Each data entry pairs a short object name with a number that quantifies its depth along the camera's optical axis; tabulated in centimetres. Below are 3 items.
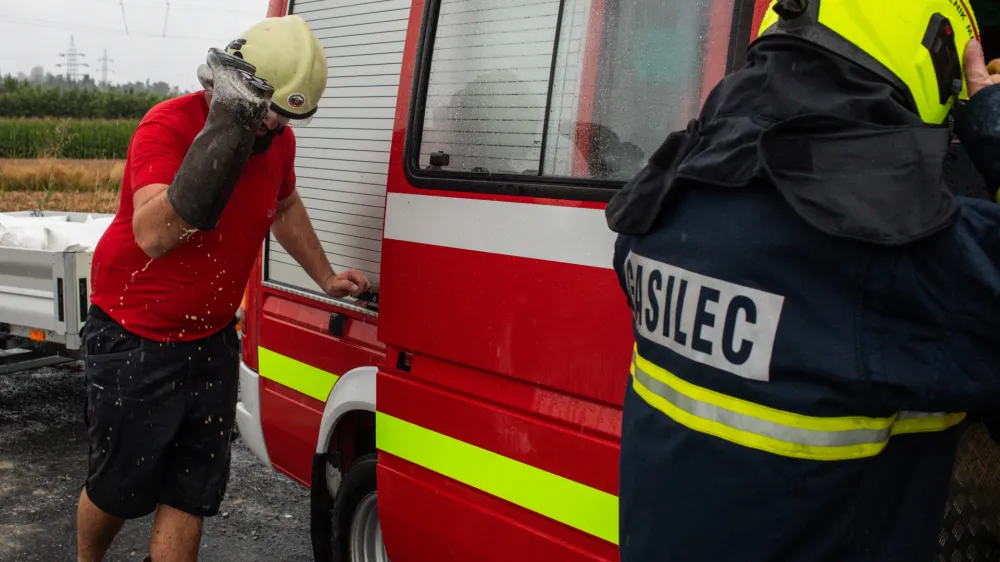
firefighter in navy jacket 119
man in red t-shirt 240
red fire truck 202
